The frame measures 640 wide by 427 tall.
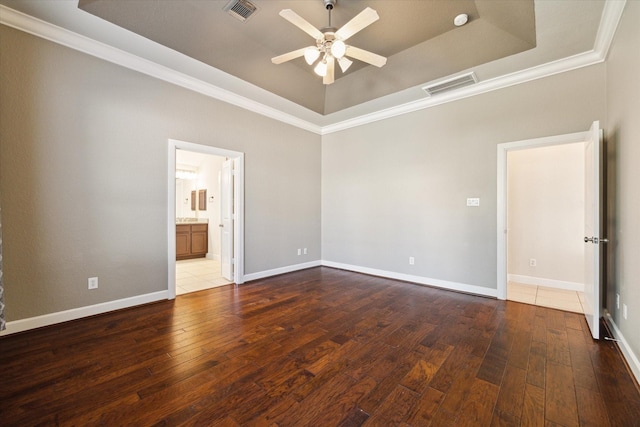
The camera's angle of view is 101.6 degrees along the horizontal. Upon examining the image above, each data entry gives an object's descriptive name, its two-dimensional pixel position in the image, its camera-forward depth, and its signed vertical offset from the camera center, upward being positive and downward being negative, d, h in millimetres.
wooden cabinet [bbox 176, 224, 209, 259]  6602 -691
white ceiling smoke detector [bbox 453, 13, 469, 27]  2758 +2117
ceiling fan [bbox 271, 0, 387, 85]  2170 +1628
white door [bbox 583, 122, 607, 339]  2467 -112
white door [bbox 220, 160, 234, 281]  4502 -105
